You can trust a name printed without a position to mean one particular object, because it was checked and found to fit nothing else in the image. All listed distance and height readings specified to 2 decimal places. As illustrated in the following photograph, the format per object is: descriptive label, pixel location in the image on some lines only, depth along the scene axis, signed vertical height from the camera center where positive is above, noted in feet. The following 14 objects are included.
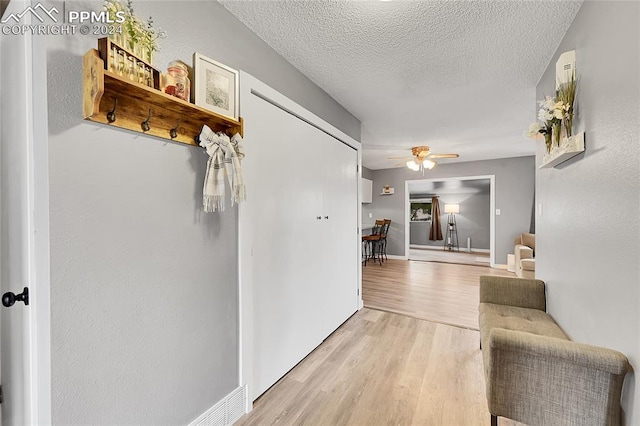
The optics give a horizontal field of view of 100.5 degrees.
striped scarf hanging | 4.43 +0.69
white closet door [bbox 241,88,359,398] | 5.74 -0.68
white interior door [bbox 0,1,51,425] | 2.81 -0.15
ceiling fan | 14.46 +2.87
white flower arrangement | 5.24 +1.89
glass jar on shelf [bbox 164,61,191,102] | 3.90 +1.93
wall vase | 4.73 +1.13
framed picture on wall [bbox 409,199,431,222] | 30.83 -0.10
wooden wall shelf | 3.02 +1.44
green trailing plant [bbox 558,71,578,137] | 5.18 +2.10
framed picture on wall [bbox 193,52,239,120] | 4.35 +2.16
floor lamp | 29.01 -2.44
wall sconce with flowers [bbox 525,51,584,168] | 4.96 +1.91
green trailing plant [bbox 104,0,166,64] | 3.30 +2.32
